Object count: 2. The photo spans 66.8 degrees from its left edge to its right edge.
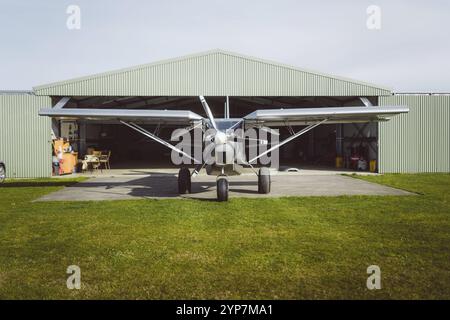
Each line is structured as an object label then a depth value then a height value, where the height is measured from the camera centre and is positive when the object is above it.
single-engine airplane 10.39 +1.21
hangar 17.28 +3.12
